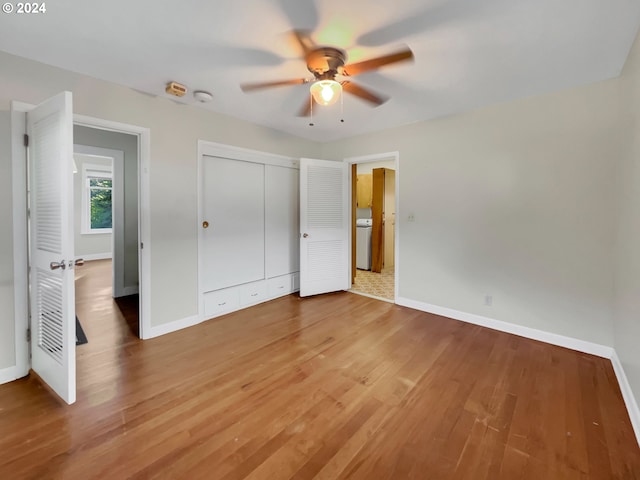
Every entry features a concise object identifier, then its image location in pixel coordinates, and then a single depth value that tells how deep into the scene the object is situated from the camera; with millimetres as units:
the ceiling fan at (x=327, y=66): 1852
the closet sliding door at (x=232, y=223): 3273
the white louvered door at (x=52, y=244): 1742
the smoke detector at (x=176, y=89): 2473
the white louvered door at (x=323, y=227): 4047
